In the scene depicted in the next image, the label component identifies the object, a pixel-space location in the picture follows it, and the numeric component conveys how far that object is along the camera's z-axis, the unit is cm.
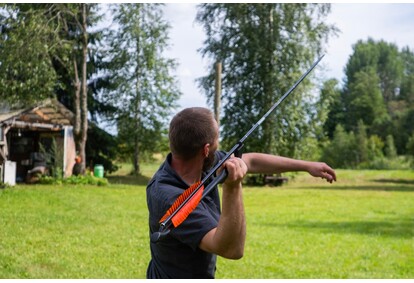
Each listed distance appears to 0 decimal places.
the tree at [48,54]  822
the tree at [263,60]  1745
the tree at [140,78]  1817
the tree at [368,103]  3191
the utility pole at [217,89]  1078
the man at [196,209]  166
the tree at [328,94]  1911
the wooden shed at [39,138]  798
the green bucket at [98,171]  1608
